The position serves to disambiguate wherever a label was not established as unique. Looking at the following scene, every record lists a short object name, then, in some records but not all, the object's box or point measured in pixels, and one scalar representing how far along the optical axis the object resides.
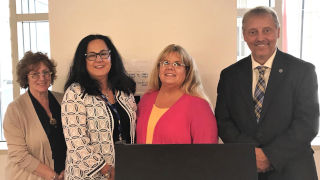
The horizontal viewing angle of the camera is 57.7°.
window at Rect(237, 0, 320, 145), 3.29
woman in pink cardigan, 1.85
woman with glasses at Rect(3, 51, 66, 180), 2.12
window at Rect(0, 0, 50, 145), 3.43
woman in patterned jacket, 1.78
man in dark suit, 1.72
